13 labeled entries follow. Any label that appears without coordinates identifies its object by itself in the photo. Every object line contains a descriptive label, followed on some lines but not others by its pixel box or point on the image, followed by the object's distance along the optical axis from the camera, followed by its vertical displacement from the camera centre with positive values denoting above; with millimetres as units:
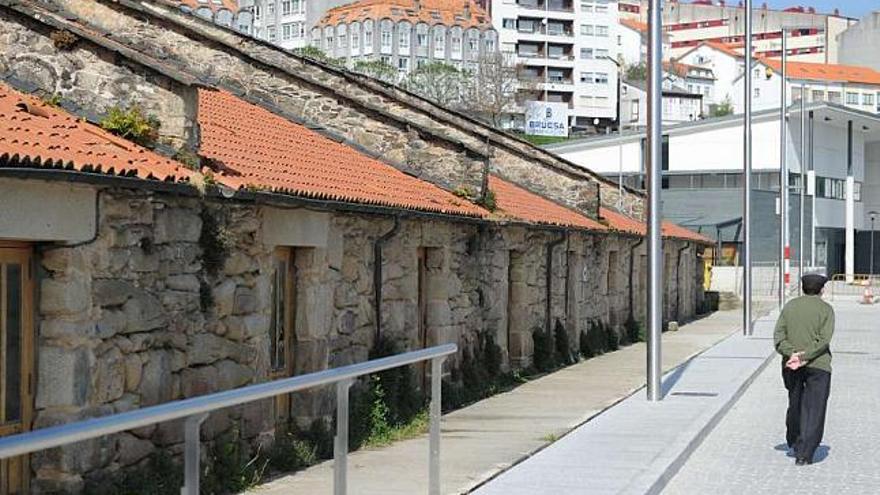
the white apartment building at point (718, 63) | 140500 +22032
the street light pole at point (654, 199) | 17609 +981
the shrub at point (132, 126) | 10969 +1161
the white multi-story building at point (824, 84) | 124750 +17850
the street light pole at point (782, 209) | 42281 +2095
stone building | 8734 +317
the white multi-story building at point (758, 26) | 161375 +30125
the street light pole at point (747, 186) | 33156 +2176
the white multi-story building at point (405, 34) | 115125 +20600
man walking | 12609 -795
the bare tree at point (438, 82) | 99125 +14070
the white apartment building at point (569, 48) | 121938 +20579
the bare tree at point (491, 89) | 103562 +14400
